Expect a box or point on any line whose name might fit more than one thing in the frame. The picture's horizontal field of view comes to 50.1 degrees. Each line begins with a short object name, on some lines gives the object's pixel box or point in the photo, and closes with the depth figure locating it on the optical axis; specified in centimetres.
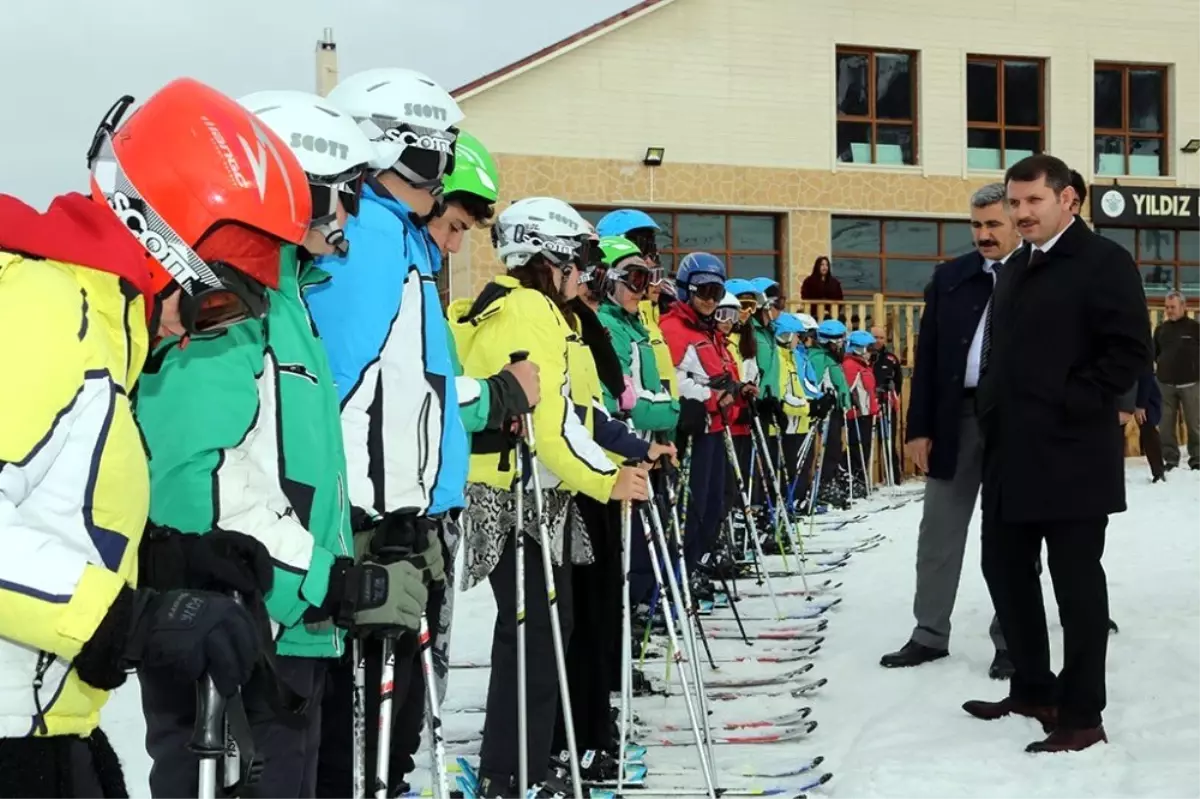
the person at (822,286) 1944
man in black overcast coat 494
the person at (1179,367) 1551
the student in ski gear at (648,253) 777
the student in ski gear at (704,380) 865
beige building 2120
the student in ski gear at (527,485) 427
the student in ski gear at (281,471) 236
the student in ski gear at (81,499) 175
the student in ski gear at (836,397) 1573
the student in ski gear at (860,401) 1728
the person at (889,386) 1797
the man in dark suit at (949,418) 624
